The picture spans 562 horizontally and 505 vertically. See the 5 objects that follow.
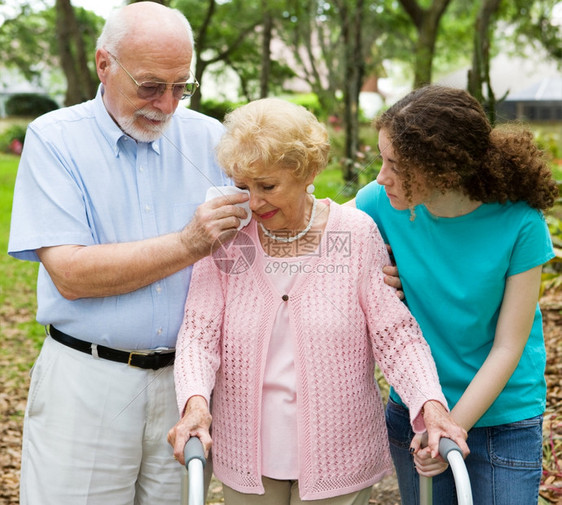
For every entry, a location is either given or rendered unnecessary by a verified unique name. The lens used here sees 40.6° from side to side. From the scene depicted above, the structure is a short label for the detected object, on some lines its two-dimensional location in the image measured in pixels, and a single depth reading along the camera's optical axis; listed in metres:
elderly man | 2.34
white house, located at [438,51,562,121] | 26.62
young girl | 2.14
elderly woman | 2.19
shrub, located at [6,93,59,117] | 33.34
